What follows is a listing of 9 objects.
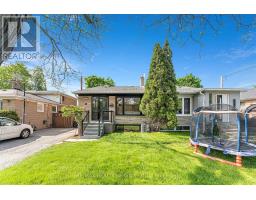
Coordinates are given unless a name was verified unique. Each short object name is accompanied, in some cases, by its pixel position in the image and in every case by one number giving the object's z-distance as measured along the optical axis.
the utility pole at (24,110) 8.83
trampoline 4.78
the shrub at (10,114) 7.93
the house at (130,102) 10.95
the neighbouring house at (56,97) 14.98
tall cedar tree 9.70
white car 7.07
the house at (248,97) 16.64
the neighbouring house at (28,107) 8.49
